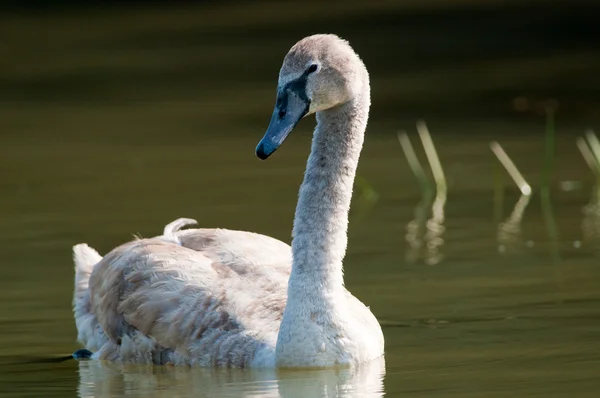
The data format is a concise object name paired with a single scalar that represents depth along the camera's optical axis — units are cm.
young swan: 1922
